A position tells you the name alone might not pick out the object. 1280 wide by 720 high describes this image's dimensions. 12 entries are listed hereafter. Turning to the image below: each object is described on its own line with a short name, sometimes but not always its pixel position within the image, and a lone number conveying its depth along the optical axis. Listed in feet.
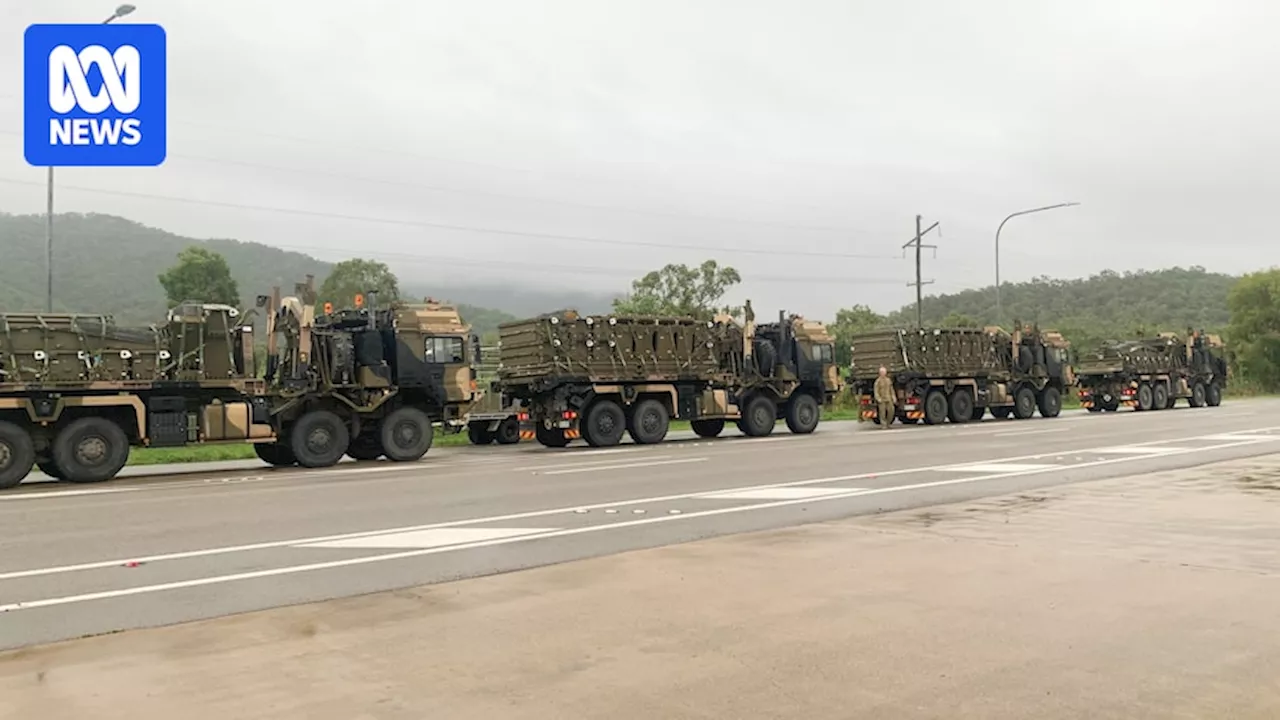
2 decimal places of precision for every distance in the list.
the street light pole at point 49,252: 69.67
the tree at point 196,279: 131.85
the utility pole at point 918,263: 146.30
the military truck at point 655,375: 77.82
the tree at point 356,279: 158.71
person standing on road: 100.22
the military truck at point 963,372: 104.58
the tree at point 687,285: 186.91
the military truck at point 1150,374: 131.64
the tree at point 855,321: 254.18
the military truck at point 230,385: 55.21
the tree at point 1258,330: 241.14
